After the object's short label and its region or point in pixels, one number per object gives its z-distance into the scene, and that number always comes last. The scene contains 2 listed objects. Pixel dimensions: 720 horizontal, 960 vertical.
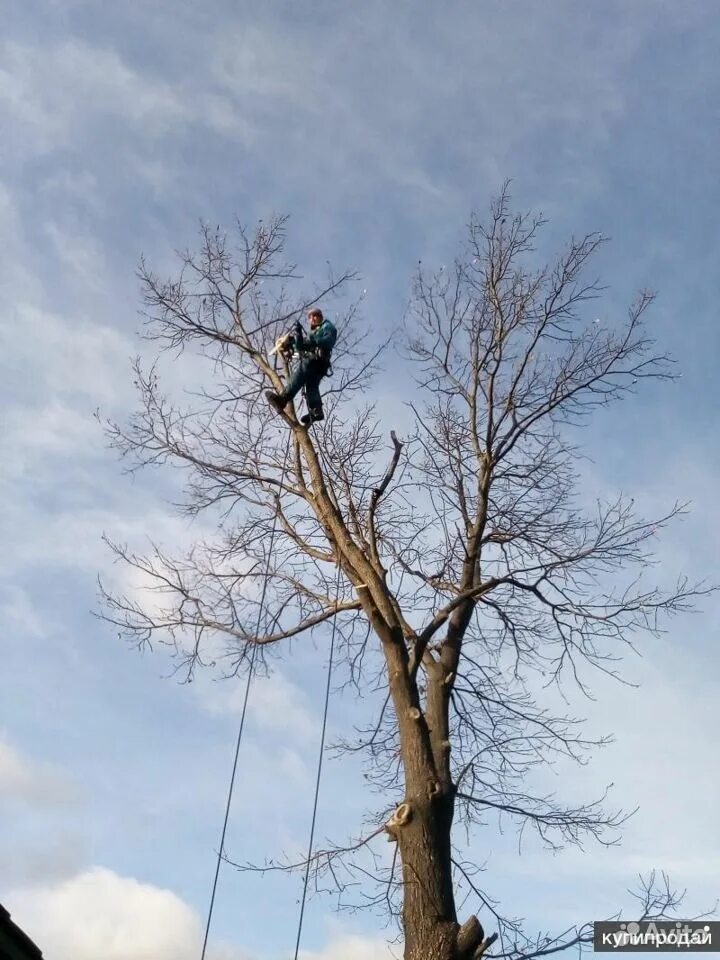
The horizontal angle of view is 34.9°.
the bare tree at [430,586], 6.99
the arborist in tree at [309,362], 9.03
